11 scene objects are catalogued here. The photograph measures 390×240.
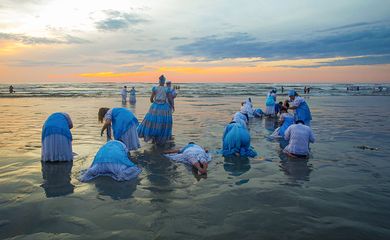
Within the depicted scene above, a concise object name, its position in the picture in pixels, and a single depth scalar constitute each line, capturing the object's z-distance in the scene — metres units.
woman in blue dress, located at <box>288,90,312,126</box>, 11.88
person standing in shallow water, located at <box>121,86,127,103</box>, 32.31
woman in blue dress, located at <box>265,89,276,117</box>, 20.03
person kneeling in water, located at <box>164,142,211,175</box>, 7.48
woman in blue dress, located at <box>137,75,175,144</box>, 10.74
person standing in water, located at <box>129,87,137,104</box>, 31.25
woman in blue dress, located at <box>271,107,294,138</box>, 12.26
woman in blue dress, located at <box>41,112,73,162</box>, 7.94
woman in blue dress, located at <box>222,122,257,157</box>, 8.99
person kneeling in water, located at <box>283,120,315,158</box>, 8.86
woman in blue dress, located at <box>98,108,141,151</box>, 8.75
